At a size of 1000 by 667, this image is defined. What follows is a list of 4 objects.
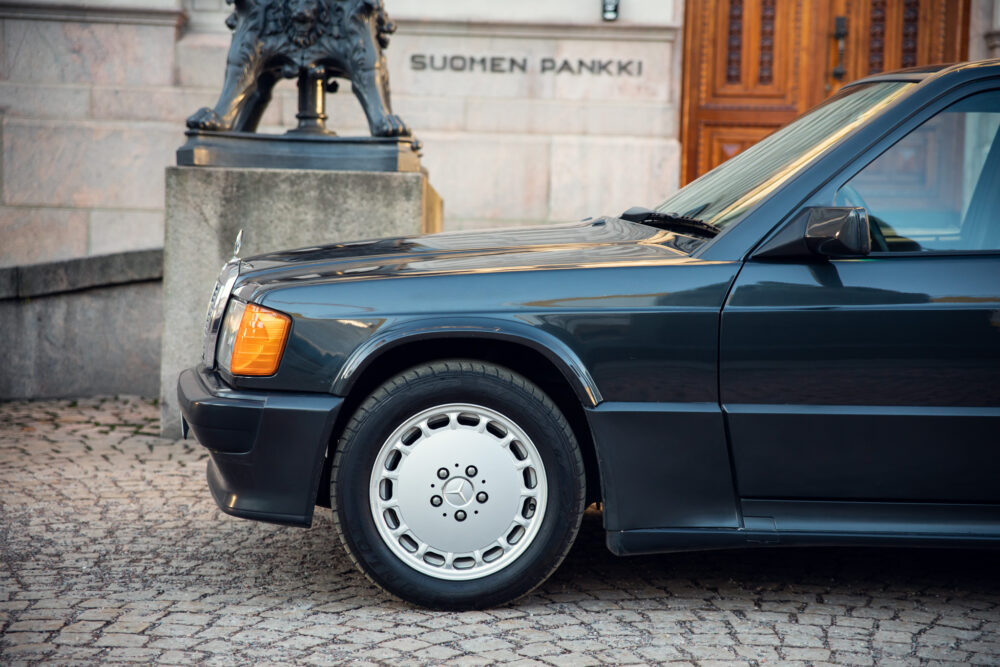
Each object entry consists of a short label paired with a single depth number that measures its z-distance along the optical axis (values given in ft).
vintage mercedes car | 11.34
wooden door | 36.40
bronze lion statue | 21.36
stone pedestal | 20.84
